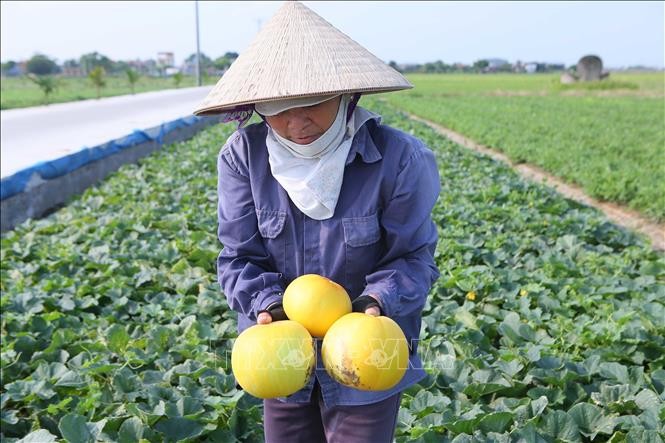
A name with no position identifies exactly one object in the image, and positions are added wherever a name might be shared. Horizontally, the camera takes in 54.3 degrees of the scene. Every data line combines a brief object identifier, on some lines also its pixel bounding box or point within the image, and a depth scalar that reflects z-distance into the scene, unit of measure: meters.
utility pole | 52.00
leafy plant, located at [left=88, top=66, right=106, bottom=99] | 32.62
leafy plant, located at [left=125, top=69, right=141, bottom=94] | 38.72
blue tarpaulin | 6.75
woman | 1.58
